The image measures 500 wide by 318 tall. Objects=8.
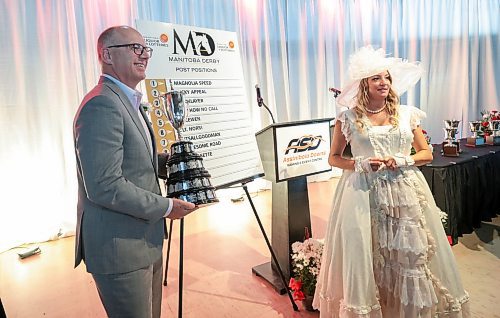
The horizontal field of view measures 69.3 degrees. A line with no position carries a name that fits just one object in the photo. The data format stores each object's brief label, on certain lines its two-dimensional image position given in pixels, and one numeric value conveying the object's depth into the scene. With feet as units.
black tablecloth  9.59
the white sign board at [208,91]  6.27
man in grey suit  3.78
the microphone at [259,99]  7.81
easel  6.02
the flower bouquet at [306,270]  7.14
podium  7.42
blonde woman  5.58
